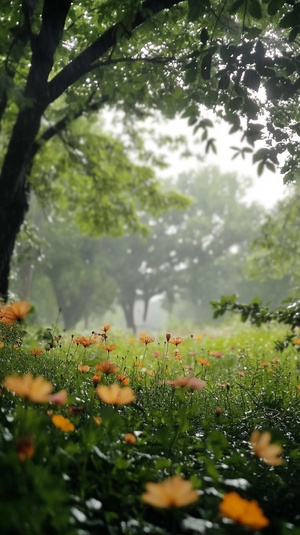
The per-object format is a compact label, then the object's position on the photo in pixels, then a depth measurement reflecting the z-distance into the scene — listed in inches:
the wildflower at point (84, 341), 122.3
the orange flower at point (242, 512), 45.3
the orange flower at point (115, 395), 70.8
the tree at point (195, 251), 1476.4
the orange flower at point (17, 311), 89.7
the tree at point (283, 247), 452.0
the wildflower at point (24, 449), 47.9
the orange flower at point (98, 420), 73.9
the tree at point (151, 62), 109.0
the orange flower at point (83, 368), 119.5
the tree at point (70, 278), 1117.7
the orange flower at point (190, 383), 84.7
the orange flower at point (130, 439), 72.9
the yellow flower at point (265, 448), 59.4
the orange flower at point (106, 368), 92.3
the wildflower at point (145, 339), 129.5
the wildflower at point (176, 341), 128.3
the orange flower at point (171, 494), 45.2
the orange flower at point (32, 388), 53.8
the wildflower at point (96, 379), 99.0
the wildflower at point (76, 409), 80.5
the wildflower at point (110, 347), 120.7
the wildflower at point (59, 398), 66.4
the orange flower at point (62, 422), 64.0
